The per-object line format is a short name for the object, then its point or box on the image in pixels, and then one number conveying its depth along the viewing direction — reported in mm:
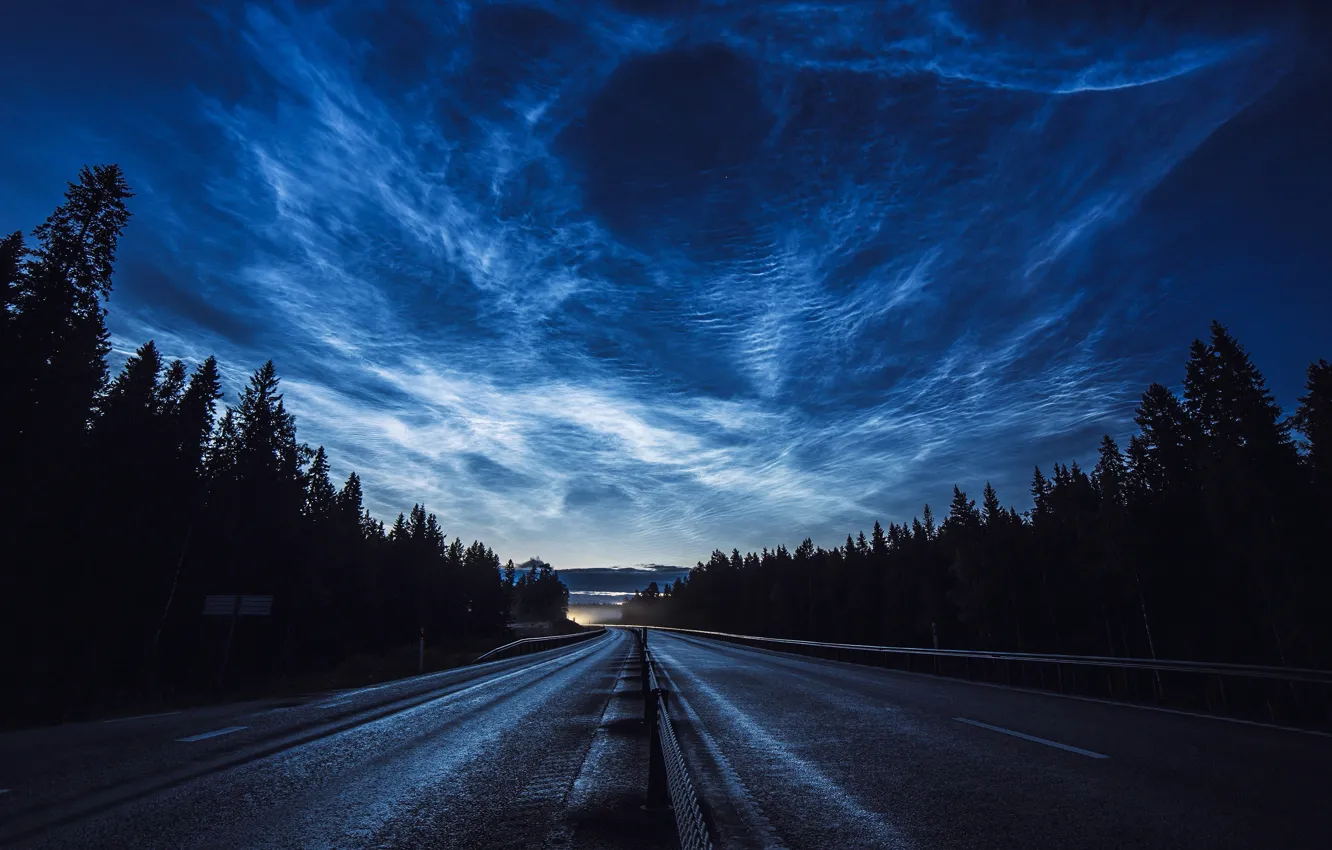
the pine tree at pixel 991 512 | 65938
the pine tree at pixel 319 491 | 52219
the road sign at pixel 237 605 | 18694
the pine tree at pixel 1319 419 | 31578
